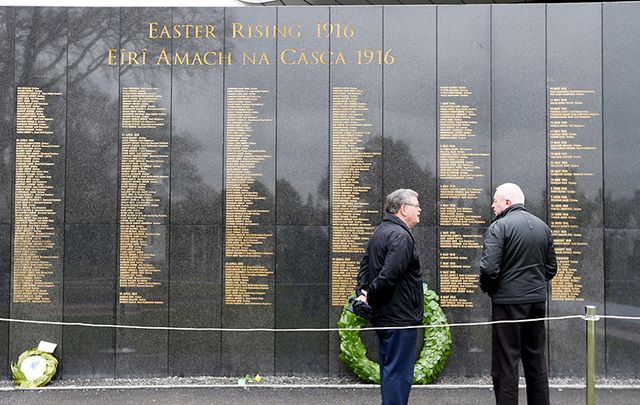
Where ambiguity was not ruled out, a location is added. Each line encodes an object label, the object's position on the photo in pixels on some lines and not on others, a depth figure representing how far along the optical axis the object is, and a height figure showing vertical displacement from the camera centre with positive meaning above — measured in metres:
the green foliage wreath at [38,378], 6.99 -2.09
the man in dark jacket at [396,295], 4.92 -0.79
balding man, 5.09 -0.79
